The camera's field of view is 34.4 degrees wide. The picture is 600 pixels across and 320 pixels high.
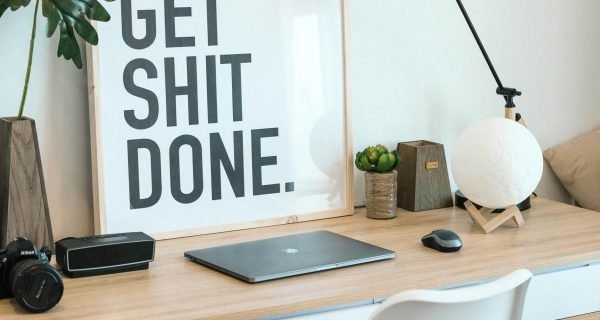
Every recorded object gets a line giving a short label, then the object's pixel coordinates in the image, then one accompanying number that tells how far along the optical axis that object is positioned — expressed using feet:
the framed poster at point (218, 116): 6.84
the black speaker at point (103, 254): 6.10
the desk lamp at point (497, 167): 7.18
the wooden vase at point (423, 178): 7.90
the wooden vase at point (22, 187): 6.29
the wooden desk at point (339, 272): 5.57
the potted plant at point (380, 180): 7.61
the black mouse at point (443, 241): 6.67
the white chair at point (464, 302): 5.19
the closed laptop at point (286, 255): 6.15
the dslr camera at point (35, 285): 5.44
